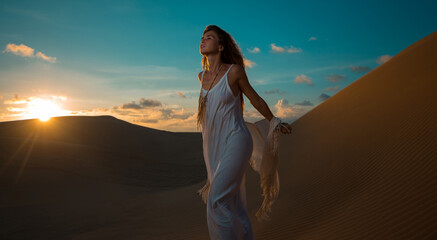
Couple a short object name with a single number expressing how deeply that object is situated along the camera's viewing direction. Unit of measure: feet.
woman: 8.64
